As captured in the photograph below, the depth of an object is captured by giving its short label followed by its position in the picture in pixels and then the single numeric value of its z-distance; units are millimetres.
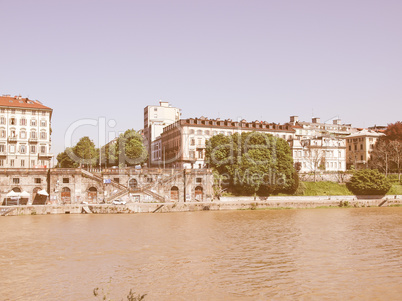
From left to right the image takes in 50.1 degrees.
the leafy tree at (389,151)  91500
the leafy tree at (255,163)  68562
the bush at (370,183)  73812
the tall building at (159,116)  124962
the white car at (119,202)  59531
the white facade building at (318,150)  96375
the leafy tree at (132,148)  98562
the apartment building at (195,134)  93500
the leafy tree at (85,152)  103750
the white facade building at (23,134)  75856
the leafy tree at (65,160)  111456
